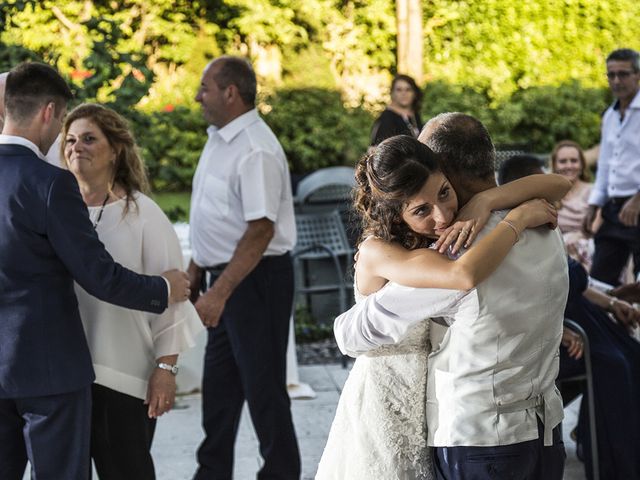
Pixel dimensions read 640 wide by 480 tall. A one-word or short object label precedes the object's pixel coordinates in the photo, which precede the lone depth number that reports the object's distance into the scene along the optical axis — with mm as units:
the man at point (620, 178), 6000
